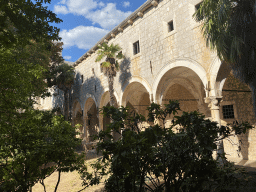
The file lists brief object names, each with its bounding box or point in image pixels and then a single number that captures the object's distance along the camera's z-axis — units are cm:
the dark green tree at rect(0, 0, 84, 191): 336
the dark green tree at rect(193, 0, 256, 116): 562
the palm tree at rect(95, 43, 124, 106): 1257
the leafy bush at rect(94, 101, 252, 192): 236
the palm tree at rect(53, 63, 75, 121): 1800
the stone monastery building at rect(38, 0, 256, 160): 846
